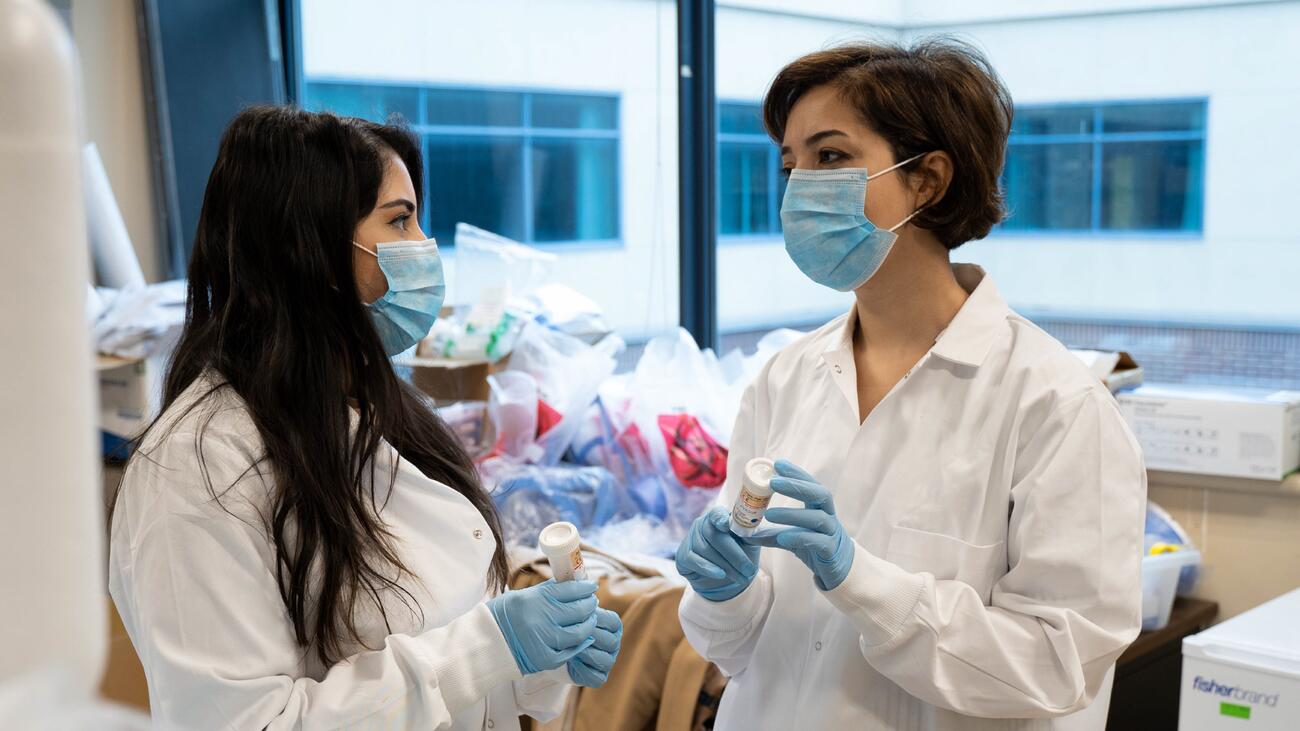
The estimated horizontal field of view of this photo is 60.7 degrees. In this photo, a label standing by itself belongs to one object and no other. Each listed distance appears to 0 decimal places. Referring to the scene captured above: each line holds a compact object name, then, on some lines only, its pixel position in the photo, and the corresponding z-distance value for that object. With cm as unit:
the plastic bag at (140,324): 378
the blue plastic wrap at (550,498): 289
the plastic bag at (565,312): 352
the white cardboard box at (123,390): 387
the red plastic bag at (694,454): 303
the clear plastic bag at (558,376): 321
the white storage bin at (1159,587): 253
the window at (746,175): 384
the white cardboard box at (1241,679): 196
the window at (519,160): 401
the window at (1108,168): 299
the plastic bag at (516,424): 319
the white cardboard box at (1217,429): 256
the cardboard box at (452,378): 336
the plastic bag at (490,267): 365
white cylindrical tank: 27
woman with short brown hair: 131
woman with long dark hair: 117
